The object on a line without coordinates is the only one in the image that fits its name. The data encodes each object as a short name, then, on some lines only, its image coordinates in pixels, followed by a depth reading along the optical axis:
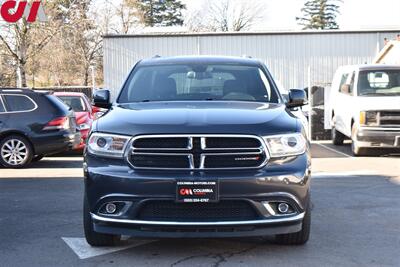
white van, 12.23
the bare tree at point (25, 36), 26.39
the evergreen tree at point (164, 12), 64.88
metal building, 27.89
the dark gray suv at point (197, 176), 4.55
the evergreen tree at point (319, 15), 73.81
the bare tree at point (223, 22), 64.88
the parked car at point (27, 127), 11.38
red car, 13.80
